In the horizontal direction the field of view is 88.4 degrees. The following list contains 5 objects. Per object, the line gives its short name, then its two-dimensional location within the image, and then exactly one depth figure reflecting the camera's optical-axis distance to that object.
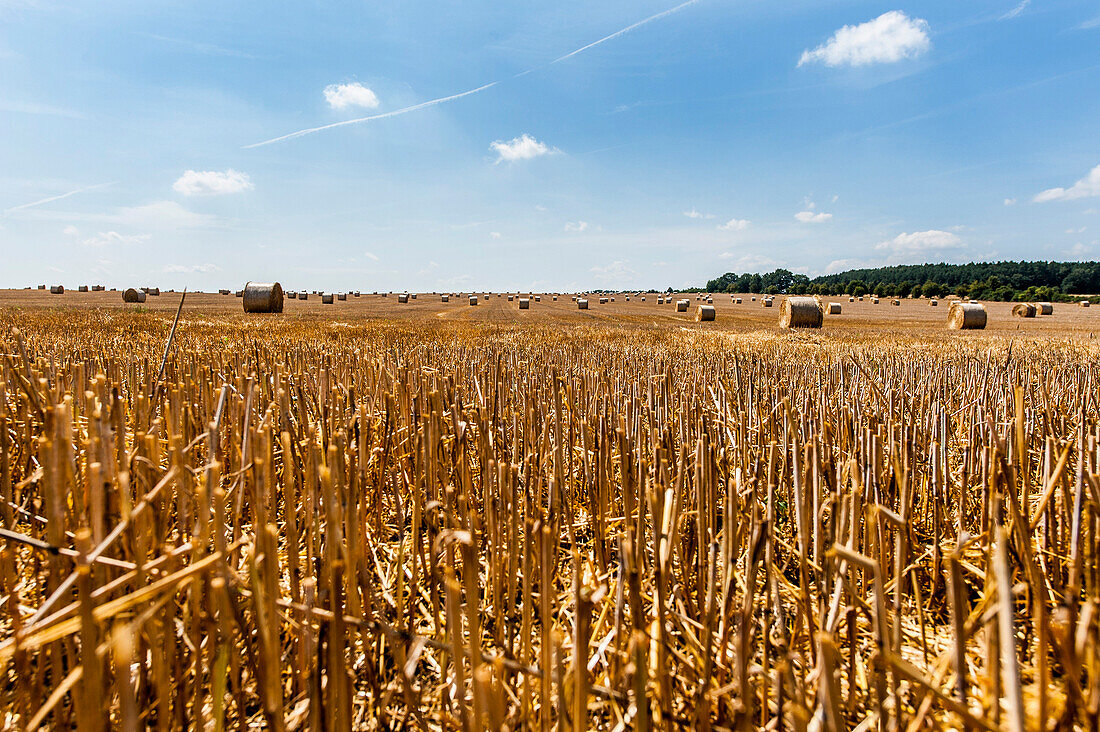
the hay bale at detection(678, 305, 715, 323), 24.53
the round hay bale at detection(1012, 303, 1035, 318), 28.73
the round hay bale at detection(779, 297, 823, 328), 20.20
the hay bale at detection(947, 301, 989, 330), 20.44
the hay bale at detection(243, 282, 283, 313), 23.22
